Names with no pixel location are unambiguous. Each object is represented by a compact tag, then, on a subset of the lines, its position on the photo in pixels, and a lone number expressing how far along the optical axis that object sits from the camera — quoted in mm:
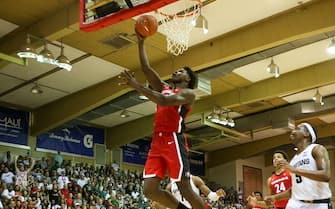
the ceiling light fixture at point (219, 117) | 19172
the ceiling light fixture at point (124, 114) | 19344
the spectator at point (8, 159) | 17425
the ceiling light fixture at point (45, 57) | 12276
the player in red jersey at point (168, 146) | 5215
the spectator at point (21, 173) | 16438
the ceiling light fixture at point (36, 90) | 16156
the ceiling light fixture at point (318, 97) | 18648
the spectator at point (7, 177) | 16203
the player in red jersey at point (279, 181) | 9312
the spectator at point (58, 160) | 19292
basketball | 5523
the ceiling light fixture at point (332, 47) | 13933
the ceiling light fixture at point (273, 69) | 15109
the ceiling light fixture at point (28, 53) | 12156
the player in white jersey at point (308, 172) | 5562
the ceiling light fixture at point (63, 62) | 12734
